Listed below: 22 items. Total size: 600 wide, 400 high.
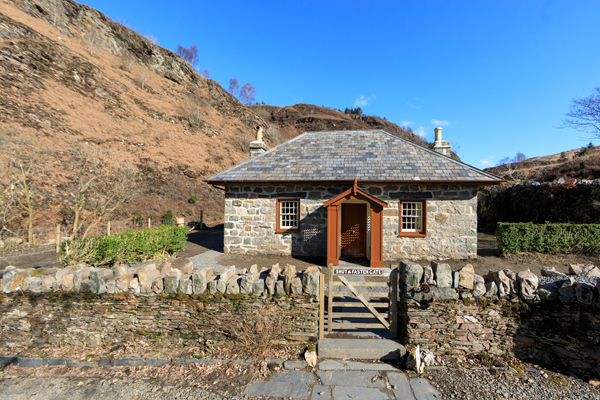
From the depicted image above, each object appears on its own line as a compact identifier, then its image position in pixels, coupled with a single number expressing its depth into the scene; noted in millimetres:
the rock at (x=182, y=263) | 5365
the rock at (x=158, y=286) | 4793
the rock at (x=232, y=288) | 4746
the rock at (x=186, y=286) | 4770
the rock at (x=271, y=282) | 4718
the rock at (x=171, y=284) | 4770
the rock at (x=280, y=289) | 4699
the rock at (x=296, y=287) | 4715
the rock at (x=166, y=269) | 5211
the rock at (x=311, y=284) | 4672
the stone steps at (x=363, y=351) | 4566
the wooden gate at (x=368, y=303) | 5055
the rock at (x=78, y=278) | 4926
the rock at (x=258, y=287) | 4727
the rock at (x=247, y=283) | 4730
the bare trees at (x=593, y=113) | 18317
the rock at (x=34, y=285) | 4957
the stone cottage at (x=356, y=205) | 10000
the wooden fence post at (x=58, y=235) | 11845
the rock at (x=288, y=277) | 4719
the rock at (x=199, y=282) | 4719
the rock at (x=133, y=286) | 4824
